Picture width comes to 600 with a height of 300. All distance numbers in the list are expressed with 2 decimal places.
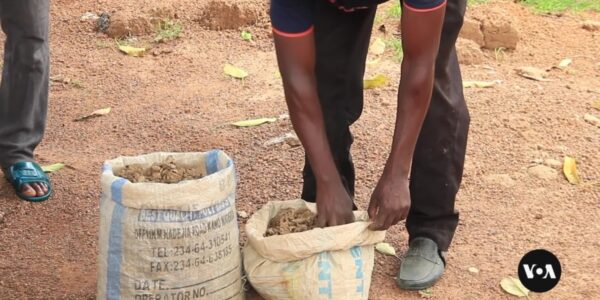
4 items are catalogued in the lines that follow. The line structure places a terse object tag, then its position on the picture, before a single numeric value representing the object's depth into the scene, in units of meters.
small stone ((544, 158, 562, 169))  4.06
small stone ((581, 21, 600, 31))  5.86
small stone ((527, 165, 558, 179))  3.96
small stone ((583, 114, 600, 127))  4.47
